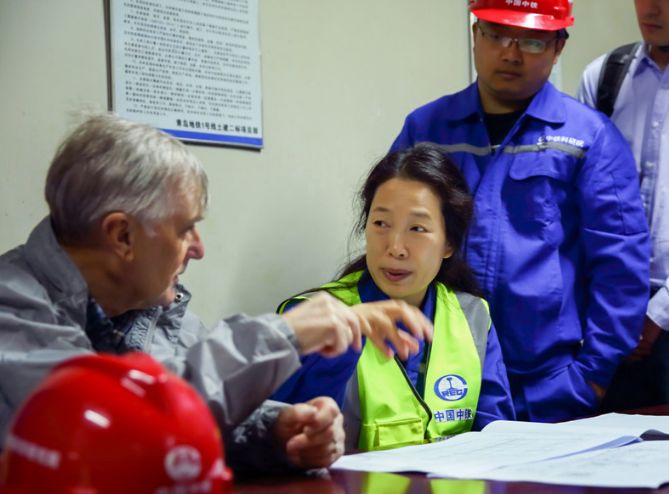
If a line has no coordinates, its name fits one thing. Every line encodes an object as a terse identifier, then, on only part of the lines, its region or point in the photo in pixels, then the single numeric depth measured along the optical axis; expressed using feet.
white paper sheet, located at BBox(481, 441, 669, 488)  3.57
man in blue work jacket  7.59
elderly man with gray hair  3.39
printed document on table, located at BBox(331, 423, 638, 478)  3.95
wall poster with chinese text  6.95
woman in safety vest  5.80
